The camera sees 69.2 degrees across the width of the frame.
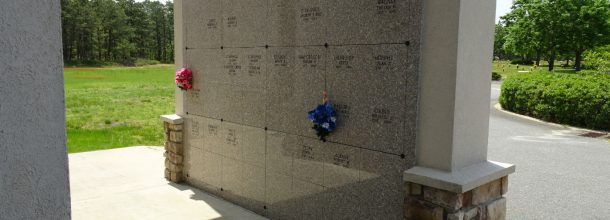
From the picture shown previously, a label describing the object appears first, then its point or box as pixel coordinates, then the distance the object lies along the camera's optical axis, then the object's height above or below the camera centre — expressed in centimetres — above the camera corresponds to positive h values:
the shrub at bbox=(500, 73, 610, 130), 988 -83
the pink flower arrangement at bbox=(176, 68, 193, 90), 548 -25
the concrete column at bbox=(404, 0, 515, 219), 295 -34
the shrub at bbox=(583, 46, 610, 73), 1298 +19
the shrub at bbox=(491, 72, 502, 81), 2826 -88
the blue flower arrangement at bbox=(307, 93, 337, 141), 366 -48
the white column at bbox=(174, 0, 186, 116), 570 +18
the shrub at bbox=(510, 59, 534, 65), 5051 +21
